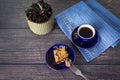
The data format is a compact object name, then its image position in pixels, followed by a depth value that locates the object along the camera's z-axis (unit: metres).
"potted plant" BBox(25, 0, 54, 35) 0.73
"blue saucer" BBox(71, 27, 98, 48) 0.72
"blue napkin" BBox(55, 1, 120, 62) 0.74
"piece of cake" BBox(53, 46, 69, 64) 0.71
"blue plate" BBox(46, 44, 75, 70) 0.72
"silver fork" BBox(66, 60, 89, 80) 0.70
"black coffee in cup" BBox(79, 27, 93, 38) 0.73
